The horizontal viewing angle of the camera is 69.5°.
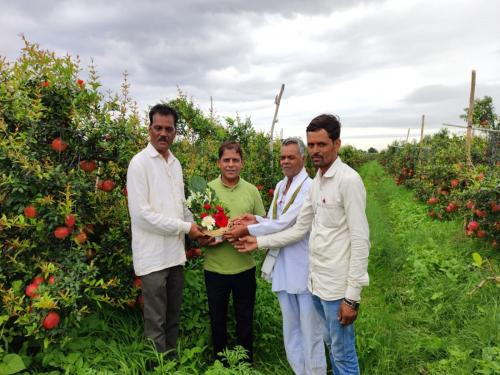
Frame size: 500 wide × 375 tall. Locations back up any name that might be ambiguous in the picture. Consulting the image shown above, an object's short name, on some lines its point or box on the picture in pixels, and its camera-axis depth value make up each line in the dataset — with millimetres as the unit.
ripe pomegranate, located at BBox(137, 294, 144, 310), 2900
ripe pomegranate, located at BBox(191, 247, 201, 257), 3171
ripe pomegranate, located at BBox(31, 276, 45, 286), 2211
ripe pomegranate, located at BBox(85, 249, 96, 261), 2544
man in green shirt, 2859
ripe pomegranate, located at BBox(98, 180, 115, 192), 2725
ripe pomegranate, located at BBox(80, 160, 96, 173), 2633
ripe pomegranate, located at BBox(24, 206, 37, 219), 2229
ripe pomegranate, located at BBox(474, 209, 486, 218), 4660
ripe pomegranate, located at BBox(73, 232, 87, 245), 2359
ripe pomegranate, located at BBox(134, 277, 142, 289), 2846
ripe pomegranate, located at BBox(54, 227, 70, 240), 2262
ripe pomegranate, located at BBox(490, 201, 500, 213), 4461
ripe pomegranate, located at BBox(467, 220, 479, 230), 4910
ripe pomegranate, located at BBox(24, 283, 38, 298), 2152
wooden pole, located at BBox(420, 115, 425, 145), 13891
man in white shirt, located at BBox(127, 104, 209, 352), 2438
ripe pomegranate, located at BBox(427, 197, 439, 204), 8023
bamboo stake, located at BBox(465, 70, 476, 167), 6707
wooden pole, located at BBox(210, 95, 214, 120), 7973
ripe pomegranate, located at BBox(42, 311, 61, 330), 2123
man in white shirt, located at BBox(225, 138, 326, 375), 2635
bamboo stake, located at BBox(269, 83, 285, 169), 7734
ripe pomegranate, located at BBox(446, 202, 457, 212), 6785
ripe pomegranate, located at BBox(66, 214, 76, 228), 2283
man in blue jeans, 2146
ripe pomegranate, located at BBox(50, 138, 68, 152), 2498
